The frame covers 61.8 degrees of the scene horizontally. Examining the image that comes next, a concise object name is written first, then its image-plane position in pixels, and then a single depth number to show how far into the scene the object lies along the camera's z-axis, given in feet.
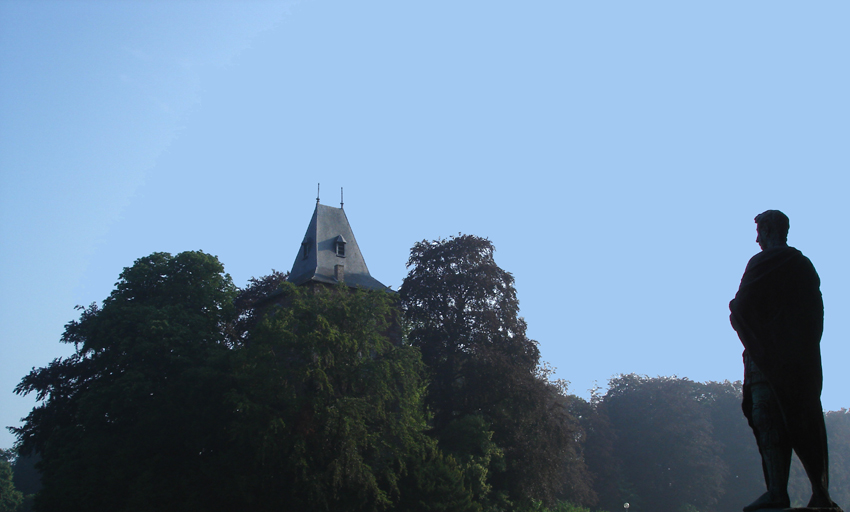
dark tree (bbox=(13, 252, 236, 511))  97.66
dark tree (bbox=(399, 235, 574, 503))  111.65
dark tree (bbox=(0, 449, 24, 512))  225.35
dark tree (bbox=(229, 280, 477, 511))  87.15
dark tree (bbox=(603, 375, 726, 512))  191.83
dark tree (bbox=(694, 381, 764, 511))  212.43
